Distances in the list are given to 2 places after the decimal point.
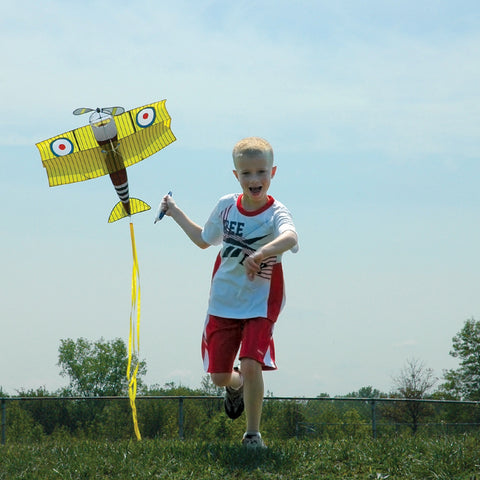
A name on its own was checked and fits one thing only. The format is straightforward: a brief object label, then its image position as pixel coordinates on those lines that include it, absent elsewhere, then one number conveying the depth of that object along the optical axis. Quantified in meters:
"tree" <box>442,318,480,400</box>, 44.56
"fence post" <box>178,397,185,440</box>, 10.11
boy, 5.36
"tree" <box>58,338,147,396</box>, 52.06
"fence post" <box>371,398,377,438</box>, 9.59
